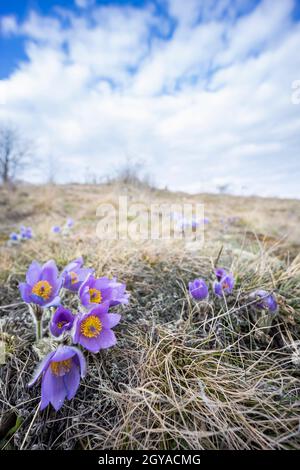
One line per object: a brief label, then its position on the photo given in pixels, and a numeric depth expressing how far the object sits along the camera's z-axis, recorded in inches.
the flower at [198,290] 12.6
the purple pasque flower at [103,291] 10.4
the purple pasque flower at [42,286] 10.0
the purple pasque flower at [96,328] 9.0
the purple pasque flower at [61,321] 9.2
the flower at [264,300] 12.3
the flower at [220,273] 14.0
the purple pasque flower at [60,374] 8.3
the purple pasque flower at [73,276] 11.4
